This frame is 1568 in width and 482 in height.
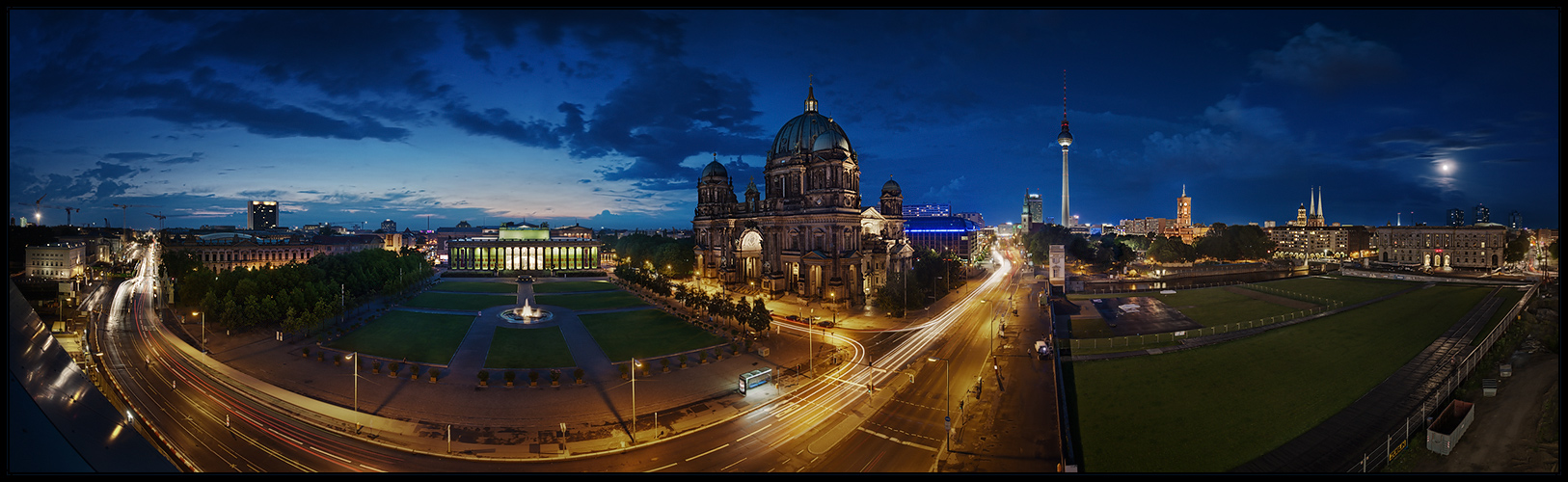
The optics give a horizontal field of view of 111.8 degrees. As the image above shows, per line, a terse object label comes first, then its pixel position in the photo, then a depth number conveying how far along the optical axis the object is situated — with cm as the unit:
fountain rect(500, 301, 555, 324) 5507
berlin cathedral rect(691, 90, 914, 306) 6725
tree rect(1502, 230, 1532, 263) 6881
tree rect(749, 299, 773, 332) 4625
